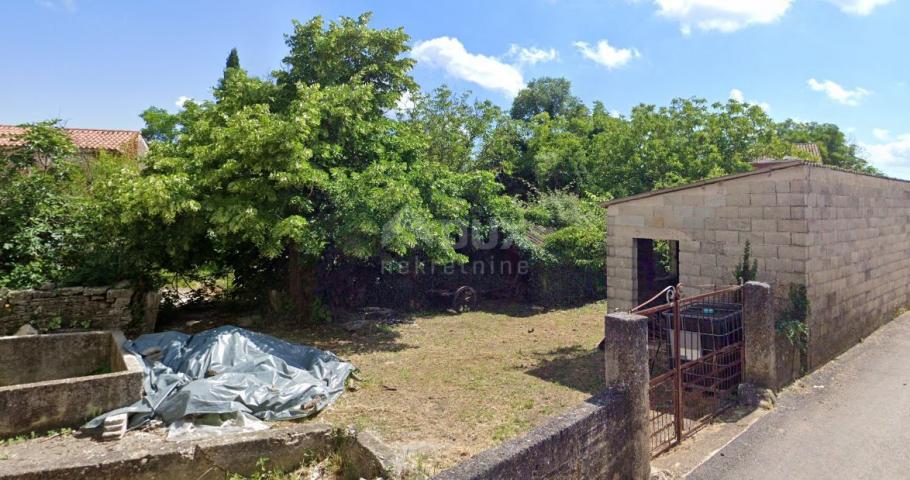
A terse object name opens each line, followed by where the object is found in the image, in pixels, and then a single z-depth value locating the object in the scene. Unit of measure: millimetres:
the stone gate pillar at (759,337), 6453
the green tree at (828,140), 35184
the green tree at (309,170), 9312
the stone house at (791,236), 7391
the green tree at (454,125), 21016
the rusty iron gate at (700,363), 5367
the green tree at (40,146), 10656
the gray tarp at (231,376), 6414
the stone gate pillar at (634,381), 4445
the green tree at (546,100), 37438
